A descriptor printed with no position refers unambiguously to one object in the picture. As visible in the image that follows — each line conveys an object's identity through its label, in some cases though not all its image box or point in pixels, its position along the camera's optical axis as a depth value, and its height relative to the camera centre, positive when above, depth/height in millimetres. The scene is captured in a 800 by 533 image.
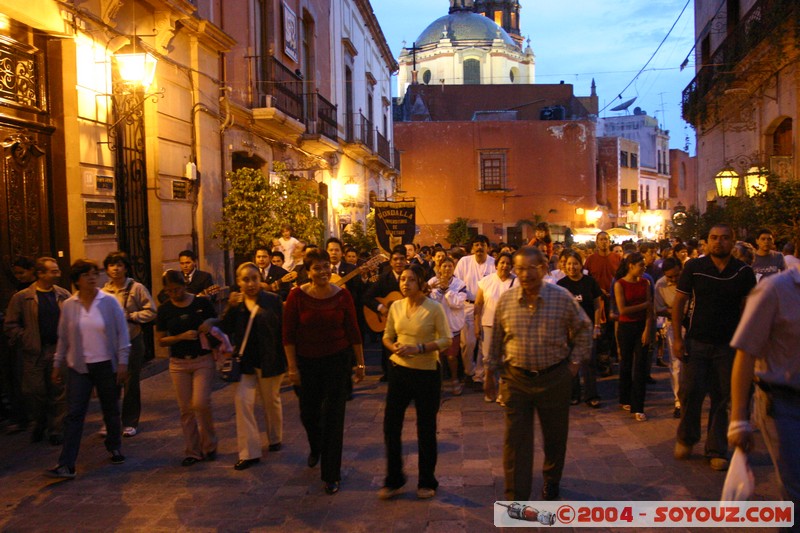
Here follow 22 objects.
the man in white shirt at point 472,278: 8828 -475
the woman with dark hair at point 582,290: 7941 -565
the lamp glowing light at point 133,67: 8945 +2200
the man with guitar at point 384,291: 8367 -548
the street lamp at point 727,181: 14711 +1040
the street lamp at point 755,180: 13195 +951
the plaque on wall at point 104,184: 8953 +812
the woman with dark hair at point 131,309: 6844 -553
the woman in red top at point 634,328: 7258 -906
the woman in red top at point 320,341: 5410 -706
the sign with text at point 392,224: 14648 +372
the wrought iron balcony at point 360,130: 22905 +3681
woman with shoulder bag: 5832 -839
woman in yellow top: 5070 -941
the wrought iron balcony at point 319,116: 17312 +3119
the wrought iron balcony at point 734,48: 13211 +3873
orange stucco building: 38344 +3496
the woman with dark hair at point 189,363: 5887 -910
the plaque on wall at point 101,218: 8734 +398
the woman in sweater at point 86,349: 5621 -756
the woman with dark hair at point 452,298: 8391 -638
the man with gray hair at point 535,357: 4648 -744
